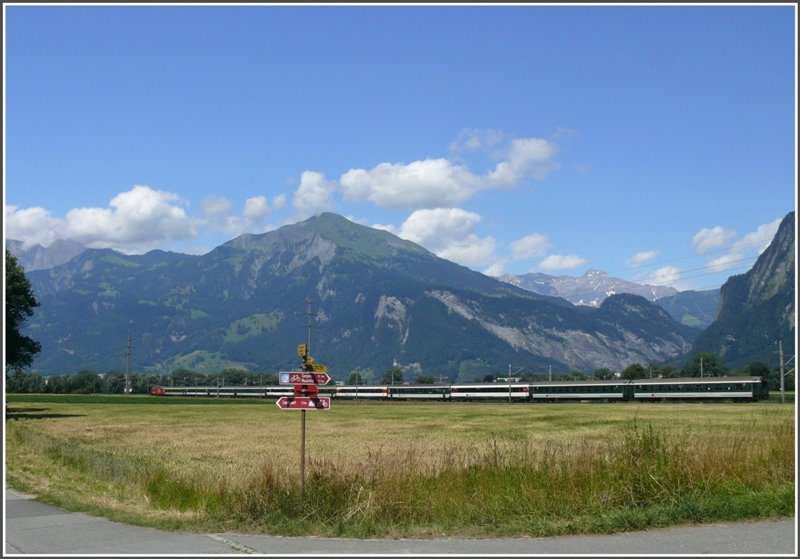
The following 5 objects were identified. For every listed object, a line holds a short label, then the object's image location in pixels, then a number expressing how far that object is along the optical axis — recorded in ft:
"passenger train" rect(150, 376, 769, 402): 306.94
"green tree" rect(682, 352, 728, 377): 591.78
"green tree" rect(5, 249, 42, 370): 201.46
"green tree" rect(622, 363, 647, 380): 573.74
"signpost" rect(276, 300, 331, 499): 49.49
